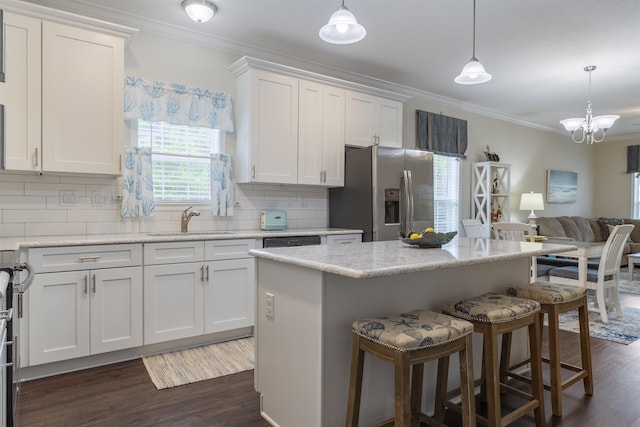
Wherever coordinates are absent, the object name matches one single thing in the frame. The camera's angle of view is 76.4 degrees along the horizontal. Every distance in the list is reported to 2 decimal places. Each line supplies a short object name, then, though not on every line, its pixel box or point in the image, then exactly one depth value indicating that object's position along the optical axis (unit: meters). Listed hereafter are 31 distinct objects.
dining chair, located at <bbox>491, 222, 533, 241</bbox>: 4.19
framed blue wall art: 7.81
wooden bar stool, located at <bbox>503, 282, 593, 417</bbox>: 2.25
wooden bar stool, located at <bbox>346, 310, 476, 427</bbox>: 1.55
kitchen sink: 3.52
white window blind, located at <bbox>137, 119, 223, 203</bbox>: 3.61
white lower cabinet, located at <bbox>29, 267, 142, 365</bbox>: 2.63
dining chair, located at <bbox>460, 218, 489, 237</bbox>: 5.21
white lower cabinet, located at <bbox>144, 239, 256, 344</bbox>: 3.06
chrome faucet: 3.63
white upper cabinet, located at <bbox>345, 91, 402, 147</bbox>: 4.45
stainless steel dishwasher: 3.57
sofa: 7.11
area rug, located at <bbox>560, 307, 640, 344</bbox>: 3.60
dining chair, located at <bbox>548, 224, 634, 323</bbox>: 3.99
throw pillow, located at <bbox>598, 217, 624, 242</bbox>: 8.02
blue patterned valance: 3.40
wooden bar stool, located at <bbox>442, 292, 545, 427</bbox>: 1.88
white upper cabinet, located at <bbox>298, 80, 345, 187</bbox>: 4.10
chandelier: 4.88
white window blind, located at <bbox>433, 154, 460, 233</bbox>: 5.90
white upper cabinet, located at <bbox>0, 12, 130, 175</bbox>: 2.73
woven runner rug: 2.72
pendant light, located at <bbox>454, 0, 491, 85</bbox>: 2.89
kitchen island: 1.81
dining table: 4.06
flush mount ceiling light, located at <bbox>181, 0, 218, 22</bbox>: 3.02
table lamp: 6.77
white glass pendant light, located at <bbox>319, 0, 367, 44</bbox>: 2.34
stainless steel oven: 1.10
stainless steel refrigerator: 4.14
